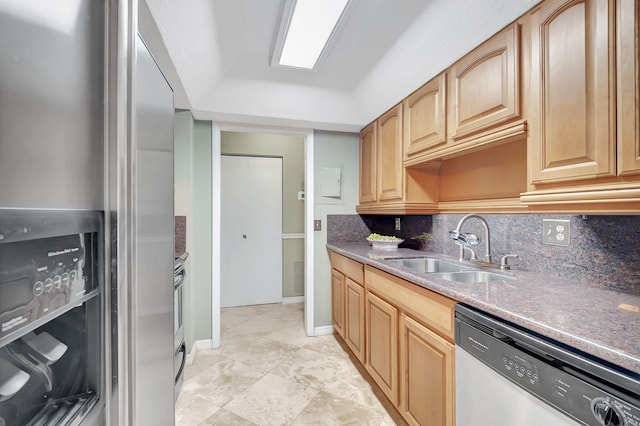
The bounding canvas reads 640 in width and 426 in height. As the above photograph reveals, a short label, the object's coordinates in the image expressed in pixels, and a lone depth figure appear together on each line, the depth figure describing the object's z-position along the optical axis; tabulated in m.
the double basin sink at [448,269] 1.57
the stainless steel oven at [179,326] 1.76
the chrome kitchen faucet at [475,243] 1.65
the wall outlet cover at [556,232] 1.33
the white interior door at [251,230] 3.63
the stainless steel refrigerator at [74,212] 0.41
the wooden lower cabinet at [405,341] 1.23
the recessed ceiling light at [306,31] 1.52
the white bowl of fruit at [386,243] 2.45
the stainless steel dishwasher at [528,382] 0.66
